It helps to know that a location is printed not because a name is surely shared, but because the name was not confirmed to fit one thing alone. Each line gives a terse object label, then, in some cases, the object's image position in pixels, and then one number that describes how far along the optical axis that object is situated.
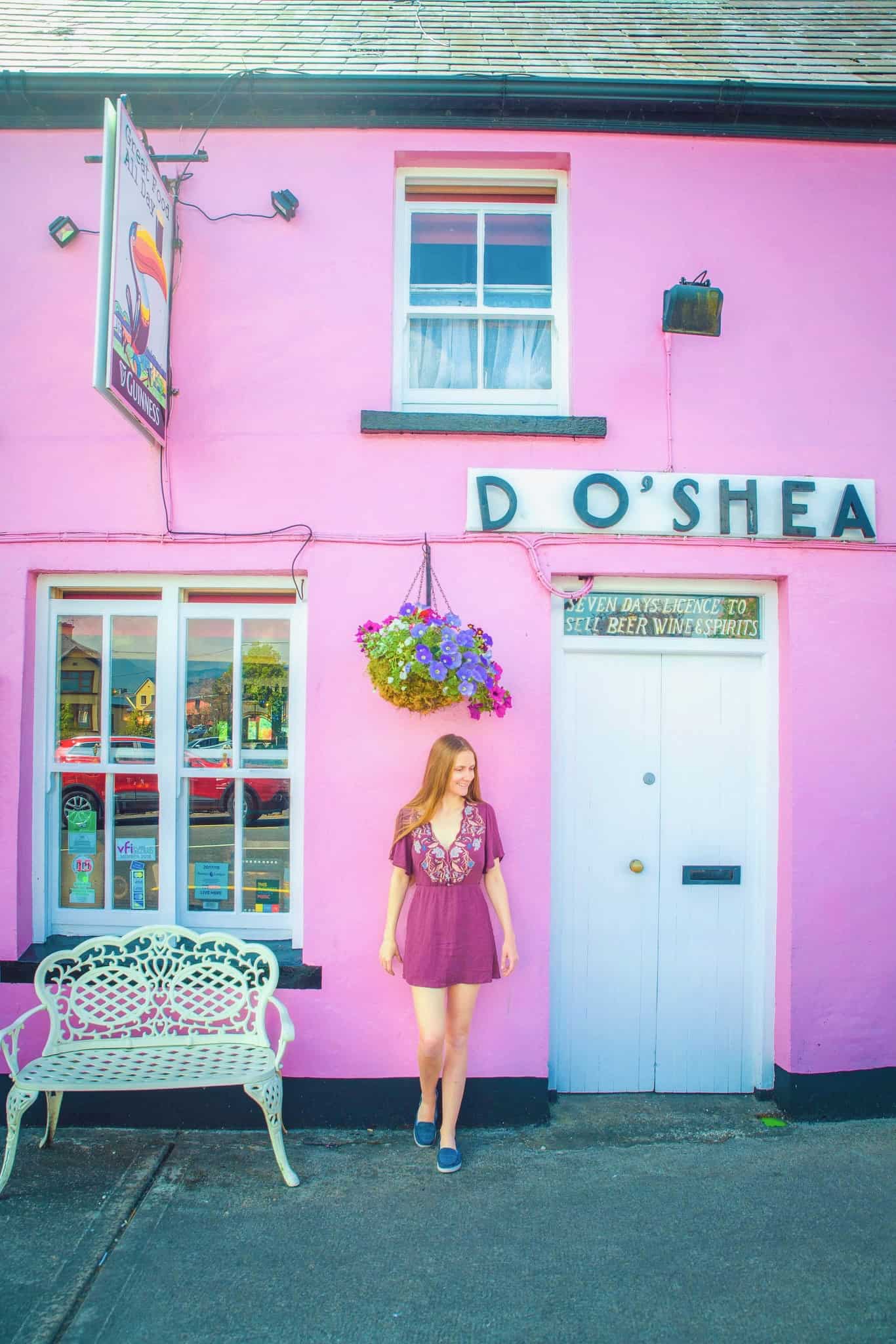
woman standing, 4.03
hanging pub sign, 3.66
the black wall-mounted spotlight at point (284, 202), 4.61
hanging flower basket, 3.97
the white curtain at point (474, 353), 4.93
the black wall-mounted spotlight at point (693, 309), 4.49
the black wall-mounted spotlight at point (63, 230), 4.60
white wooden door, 4.76
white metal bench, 3.85
